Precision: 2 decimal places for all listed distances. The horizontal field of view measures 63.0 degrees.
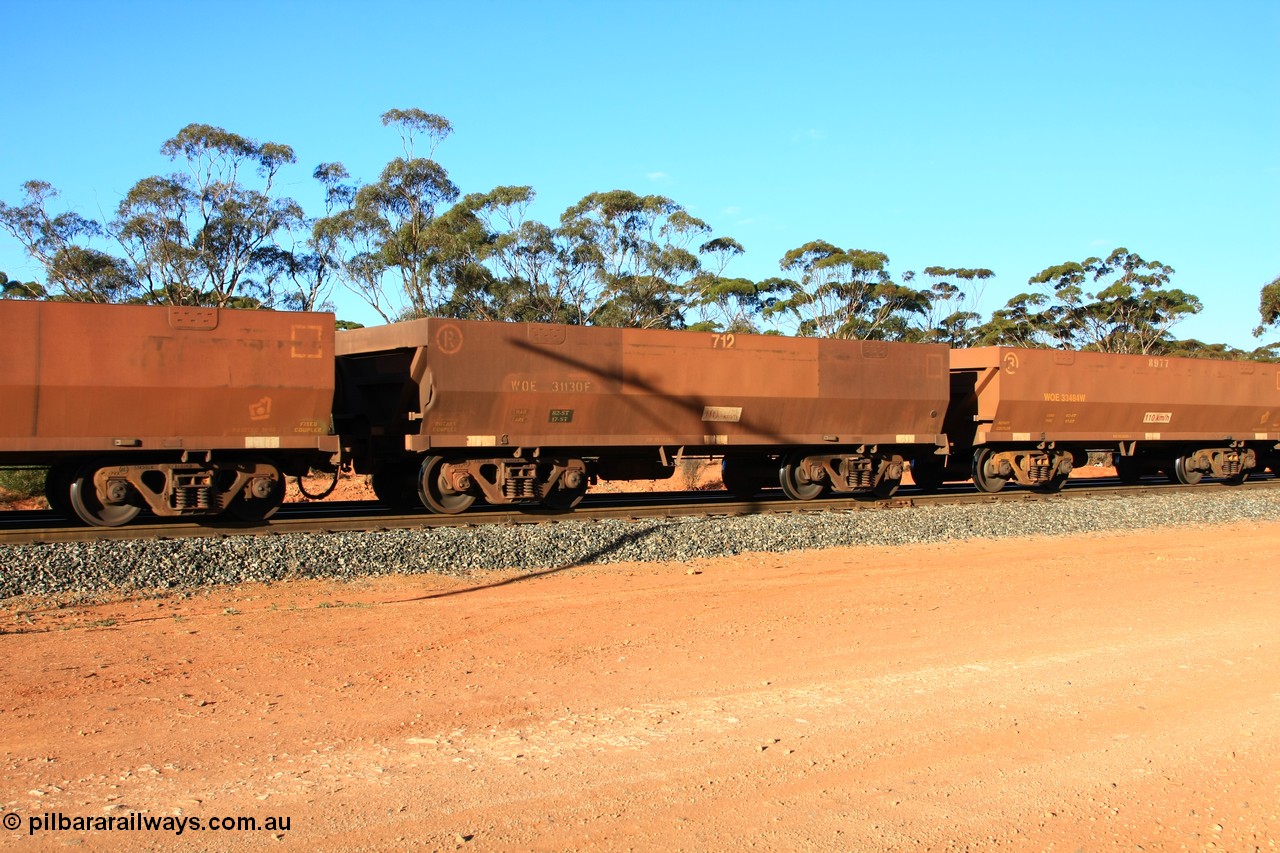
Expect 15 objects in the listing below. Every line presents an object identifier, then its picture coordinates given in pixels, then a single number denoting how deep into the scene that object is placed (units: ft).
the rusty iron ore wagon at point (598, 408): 45.78
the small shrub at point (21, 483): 75.12
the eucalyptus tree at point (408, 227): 128.47
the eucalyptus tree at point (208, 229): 120.88
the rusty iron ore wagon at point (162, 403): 37.60
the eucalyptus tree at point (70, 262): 119.34
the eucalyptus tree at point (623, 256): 140.56
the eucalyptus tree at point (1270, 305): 163.22
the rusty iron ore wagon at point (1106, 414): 62.39
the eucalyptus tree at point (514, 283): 130.82
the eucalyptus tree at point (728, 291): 150.20
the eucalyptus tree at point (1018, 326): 175.01
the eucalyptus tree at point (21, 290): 120.37
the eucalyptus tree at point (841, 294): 159.22
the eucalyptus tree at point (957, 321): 176.04
